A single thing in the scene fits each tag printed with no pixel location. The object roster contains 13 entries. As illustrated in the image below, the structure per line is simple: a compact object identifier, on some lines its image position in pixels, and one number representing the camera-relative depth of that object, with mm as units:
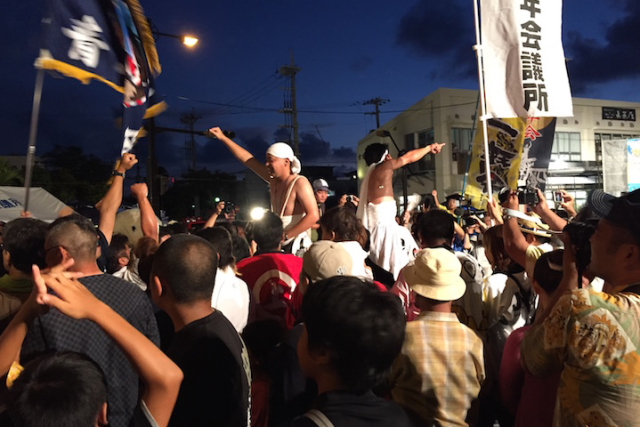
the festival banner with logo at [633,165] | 18064
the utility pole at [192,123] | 58447
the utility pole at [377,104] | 44344
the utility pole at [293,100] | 45594
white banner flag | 4680
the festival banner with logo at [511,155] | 5977
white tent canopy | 13742
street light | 11227
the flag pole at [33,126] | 3688
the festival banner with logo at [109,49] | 3699
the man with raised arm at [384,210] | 4880
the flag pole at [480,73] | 4539
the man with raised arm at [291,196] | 4680
